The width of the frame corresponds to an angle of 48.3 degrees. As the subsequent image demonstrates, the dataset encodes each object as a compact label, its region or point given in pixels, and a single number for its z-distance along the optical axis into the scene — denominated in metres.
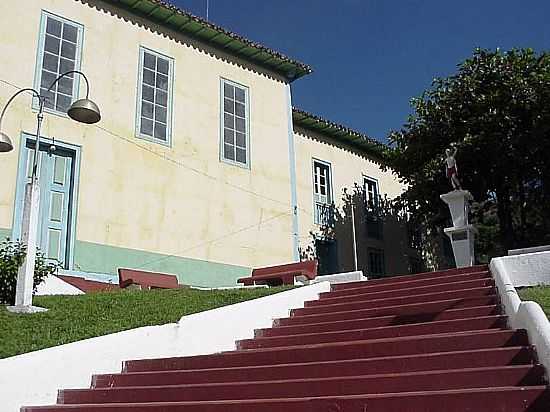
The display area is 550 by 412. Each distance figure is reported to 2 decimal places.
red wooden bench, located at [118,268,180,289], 12.73
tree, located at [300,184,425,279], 20.56
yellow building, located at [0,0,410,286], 13.32
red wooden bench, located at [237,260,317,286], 14.05
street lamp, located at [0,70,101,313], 8.07
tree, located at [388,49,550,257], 18.70
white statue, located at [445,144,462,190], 12.34
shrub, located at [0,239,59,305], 8.63
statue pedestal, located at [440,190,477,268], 11.92
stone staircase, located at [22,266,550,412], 4.51
